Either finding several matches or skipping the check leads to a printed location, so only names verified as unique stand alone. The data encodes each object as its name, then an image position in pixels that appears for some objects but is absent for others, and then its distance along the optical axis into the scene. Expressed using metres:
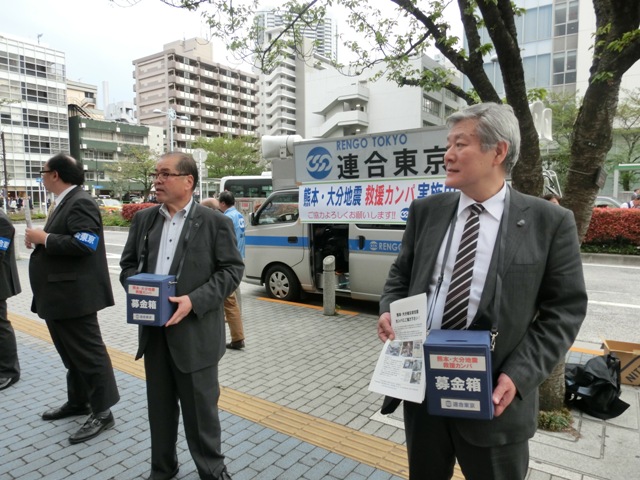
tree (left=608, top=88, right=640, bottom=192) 22.97
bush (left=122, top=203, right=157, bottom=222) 23.48
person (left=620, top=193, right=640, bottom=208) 13.59
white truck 6.05
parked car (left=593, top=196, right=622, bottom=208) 16.98
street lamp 23.41
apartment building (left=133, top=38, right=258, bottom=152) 75.31
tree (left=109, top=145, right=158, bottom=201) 39.38
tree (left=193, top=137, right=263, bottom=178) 41.44
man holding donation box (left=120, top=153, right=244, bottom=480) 2.46
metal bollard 6.66
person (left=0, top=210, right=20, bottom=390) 3.98
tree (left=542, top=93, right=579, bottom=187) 21.59
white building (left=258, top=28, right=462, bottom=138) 49.69
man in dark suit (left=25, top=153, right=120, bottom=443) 3.06
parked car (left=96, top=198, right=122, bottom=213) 30.86
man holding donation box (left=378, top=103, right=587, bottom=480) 1.56
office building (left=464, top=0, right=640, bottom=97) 30.56
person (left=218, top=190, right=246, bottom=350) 5.08
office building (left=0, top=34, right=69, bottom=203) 50.66
